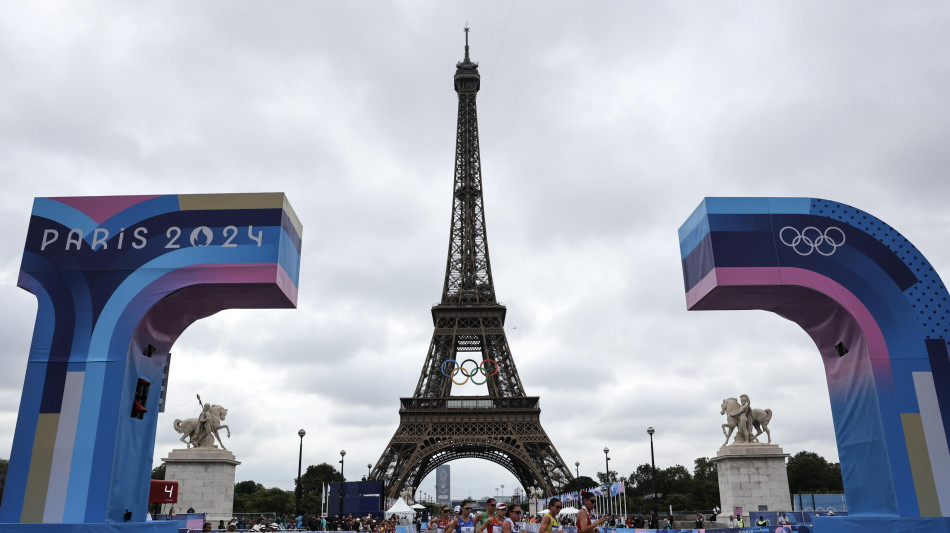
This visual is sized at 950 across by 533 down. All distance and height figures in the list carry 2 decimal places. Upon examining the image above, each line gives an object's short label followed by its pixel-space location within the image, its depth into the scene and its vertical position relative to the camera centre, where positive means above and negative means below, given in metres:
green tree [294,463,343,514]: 80.88 +1.59
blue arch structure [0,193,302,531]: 12.65 +3.54
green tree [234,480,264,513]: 88.50 +0.37
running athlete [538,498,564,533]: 9.13 -0.38
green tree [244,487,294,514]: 80.69 -1.20
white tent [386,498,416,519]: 38.25 -0.93
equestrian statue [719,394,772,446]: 25.58 +2.43
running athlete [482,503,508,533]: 11.38 -0.44
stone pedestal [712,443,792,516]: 24.64 +0.28
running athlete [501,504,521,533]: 10.62 -0.35
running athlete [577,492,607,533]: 8.98 -0.38
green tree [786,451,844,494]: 77.62 +0.86
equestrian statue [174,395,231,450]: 27.73 +2.54
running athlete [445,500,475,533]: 10.75 -0.47
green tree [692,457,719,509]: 76.69 -0.22
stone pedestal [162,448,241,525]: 26.67 +0.56
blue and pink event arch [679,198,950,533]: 13.33 +3.44
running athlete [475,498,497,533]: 10.12 -0.43
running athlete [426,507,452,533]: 13.21 -0.63
